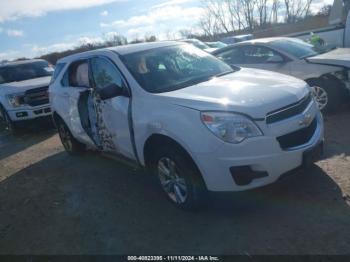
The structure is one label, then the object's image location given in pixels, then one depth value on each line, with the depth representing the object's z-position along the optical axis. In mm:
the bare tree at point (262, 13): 47000
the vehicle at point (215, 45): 17750
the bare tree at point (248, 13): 47000
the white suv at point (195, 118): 3432
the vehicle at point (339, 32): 10086
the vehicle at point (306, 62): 6766
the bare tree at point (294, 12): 45750
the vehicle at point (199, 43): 15298
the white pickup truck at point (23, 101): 9320
